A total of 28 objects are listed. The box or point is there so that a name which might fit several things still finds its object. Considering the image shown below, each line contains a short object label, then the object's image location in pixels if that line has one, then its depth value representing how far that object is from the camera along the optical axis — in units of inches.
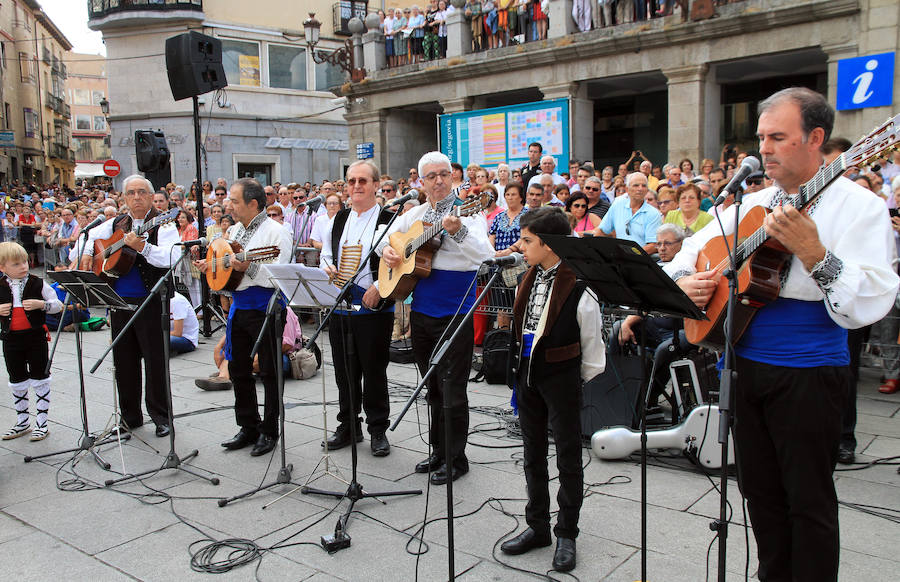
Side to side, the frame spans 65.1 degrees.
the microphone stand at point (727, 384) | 102.3
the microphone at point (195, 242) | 219.0
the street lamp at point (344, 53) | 789.9
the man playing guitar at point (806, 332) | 95.9
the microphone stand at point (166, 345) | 208.4
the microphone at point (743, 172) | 107.4
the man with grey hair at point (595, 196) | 369.7
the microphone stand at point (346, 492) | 158.1
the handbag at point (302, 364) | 327.9
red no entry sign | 879.1
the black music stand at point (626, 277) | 108.4
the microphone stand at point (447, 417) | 124.1
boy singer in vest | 148.9
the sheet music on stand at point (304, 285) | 189.5
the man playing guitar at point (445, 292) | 194.4
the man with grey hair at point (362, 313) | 212.7
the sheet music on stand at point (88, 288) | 215.6
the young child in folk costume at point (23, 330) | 240.8
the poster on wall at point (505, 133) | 627.2
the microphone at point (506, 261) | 135.9
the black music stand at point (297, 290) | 189.8
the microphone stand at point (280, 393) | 194.1
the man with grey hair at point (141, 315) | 238.5
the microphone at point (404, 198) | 189.5
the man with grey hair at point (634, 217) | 324.5
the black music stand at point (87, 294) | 216.1
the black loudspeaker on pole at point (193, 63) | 323.6
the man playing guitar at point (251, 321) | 222.4
